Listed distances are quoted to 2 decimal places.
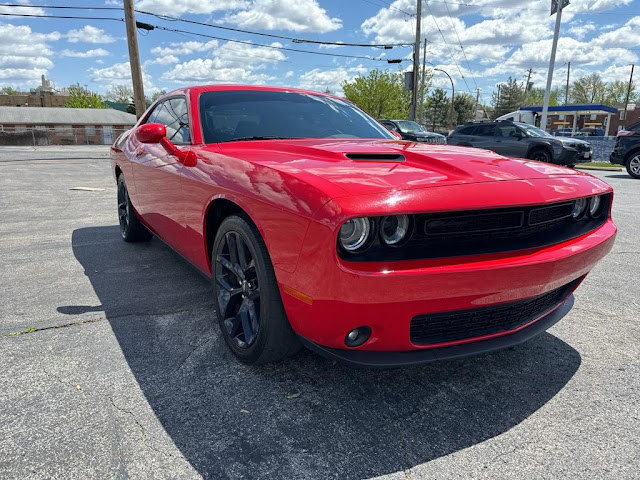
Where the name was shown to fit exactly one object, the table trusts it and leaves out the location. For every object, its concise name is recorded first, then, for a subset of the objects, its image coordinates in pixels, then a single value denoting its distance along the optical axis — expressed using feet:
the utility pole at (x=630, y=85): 204.76
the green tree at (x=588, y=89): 263.29
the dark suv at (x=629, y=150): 38.91
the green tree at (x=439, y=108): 243.60
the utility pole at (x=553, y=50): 66.49
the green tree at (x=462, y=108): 232.73
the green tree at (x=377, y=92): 172.04
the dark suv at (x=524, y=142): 43.11
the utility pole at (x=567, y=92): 260.79
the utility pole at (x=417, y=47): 80.33
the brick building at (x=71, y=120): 161.79
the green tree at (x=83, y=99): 268.00
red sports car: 5.56
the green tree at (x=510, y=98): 254.68
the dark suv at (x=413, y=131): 54.38
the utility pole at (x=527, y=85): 228.31
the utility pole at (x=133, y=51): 53.42
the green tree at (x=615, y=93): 270.05
